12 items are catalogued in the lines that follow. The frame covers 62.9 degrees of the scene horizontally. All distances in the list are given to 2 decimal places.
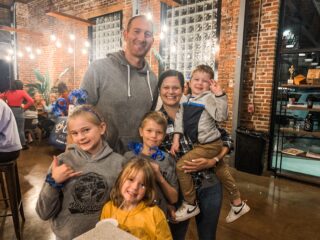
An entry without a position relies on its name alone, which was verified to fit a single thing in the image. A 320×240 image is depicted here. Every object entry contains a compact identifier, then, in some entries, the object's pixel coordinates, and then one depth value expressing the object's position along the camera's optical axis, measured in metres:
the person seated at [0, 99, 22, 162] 2.54
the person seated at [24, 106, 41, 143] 6.57
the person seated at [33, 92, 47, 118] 7.19
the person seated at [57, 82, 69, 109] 6.52
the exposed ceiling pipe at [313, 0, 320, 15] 4.70
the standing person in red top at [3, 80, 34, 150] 5.14
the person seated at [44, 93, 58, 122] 6.85
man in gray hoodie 1.62
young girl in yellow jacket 1.26
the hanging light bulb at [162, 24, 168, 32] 6.18
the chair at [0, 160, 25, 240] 2.52
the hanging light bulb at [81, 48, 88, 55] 7.67
